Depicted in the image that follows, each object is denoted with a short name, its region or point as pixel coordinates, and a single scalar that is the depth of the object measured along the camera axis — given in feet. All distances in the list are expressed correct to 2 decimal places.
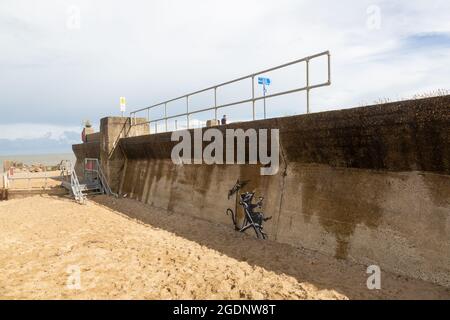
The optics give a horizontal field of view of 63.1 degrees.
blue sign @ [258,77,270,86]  41.41
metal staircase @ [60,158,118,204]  55.16
